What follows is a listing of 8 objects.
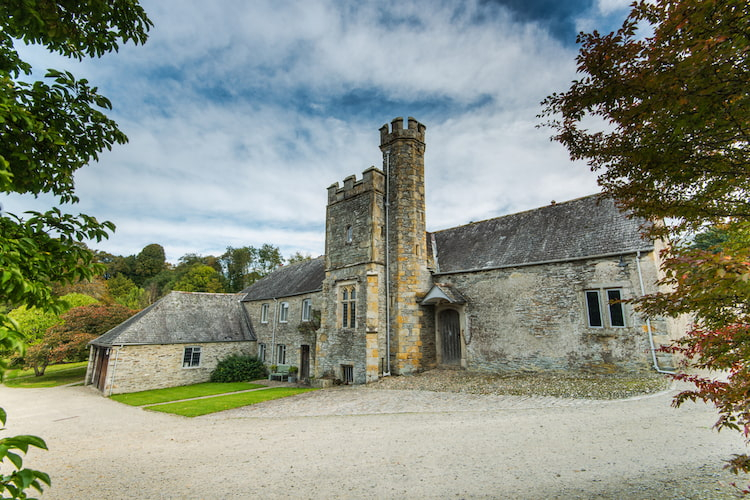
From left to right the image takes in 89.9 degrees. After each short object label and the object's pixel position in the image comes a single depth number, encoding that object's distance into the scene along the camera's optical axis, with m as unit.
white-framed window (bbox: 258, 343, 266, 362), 25.66
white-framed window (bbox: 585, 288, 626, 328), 13.16
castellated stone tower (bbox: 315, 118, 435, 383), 16.58
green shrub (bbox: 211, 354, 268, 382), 23.47
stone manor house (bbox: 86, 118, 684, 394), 13.44
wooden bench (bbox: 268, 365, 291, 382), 22.47
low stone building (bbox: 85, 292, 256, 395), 20.53
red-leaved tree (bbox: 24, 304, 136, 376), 25.08
